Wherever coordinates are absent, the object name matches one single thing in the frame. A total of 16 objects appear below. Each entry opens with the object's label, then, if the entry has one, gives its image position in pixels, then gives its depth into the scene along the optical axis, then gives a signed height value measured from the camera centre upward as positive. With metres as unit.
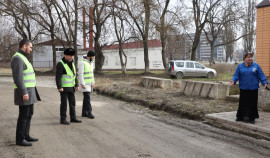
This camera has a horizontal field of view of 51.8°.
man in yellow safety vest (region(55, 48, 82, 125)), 6.47 -0.34
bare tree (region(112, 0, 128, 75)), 26.94 +4.10
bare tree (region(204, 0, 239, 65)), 30.50 +5.31
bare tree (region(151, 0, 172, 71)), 25.33 +3.77
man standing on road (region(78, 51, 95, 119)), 7.32 -0.40
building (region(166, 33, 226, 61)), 82.93 +3.83
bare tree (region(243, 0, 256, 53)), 32.01 +4.85
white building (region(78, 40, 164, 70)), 43.75 +1.19
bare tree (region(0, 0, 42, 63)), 27.42 +5.44
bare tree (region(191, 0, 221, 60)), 30.98 +5.33
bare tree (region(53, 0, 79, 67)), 26.80 +4.67
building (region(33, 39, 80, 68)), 56.55 +1.46
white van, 23.06 -0.56
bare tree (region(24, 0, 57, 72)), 28.30 +5.18
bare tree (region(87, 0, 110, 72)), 27.17 +4.37
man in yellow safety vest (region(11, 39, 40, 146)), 4.67 -0.41
